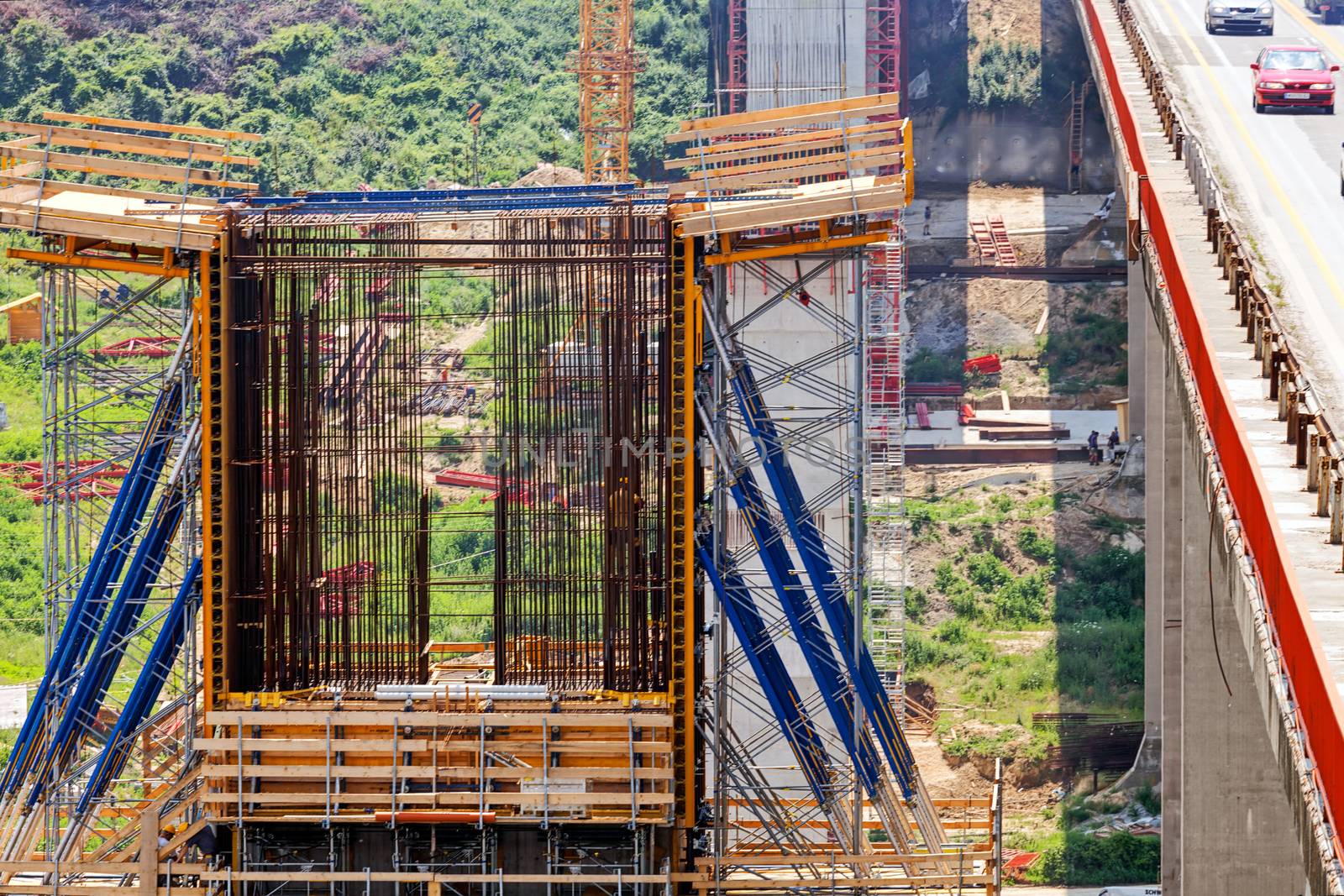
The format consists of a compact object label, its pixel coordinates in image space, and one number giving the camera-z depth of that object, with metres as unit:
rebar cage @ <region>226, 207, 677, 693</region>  37.50
